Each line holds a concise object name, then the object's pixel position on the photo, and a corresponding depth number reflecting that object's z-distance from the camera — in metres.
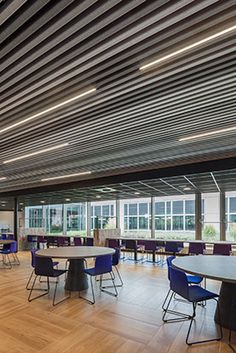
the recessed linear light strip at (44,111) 3.34
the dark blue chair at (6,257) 7.84
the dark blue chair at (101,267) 4.64
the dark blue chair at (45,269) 4.58
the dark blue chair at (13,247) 7.98
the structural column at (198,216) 10.17
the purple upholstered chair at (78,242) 9.88
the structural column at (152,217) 12.43
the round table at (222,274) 3.10
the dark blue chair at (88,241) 9.89
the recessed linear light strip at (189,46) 2.26
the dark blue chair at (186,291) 3.17
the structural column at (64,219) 16.13
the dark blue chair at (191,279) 4.09
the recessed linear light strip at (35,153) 5.65
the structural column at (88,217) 15.70
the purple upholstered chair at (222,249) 6.89
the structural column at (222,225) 9.98
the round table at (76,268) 5.03
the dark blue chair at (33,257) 5.14
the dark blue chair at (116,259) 5.58
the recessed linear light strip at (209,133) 4.62
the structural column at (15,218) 12.34
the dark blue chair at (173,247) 7.96
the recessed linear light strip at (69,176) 8.95
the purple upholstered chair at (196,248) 7.52
